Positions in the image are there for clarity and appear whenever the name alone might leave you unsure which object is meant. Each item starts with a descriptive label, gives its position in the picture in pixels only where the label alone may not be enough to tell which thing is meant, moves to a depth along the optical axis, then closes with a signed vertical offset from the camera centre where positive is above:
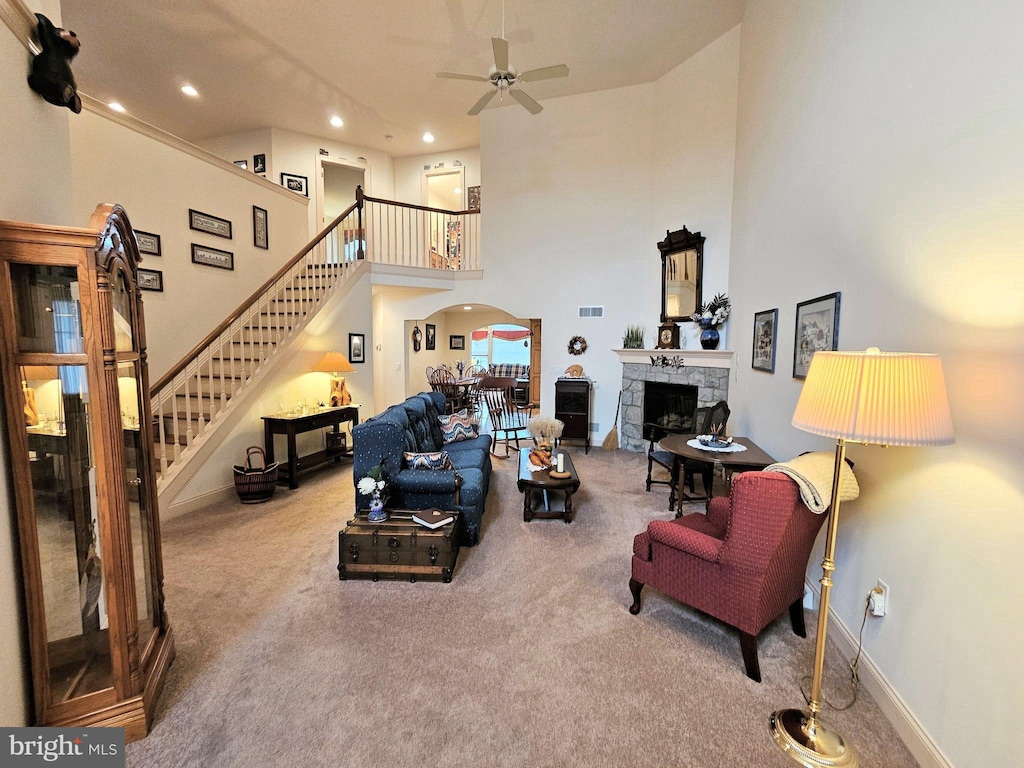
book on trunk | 2.83 -1.16
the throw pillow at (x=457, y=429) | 4.63 -0.88
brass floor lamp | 1.35 -0.21
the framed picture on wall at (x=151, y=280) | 4.38 +0.74
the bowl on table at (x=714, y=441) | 3.50 -0.76
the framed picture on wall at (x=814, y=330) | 2.41 +0.15
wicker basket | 4.05 -1.31
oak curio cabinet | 1.45 -0.44
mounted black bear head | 1.72 +1.20
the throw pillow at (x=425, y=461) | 3.31 -0.88
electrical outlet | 1.84 -1.10
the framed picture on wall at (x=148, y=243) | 4.27 +1.11
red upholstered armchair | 1.85 -1.03
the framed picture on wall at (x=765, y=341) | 3.48 +0.11
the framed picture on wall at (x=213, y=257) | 4.86 +1.12
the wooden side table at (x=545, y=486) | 3.57 -1.15
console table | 4.46 -0.88
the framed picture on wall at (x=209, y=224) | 4.77 +1.49
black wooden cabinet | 6.34 -0.84
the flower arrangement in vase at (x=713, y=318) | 5.09 +0.43
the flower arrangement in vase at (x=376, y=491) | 2.89 -0.99
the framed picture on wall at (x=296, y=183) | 7.58 +3.07
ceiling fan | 3.90 +2.80
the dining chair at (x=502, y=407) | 6.18 -0.88
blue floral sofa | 3.17 -0.99
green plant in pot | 6.10 +0.20
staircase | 4.00 +0.56
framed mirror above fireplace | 5.43 +1.06
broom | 6.41 -1.38
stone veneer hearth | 5.19 -0.33
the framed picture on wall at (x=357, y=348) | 5.96 +0.04
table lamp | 5.05 -0.25
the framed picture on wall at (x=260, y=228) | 5.57 +1.65
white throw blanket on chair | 1.77 -0.55
